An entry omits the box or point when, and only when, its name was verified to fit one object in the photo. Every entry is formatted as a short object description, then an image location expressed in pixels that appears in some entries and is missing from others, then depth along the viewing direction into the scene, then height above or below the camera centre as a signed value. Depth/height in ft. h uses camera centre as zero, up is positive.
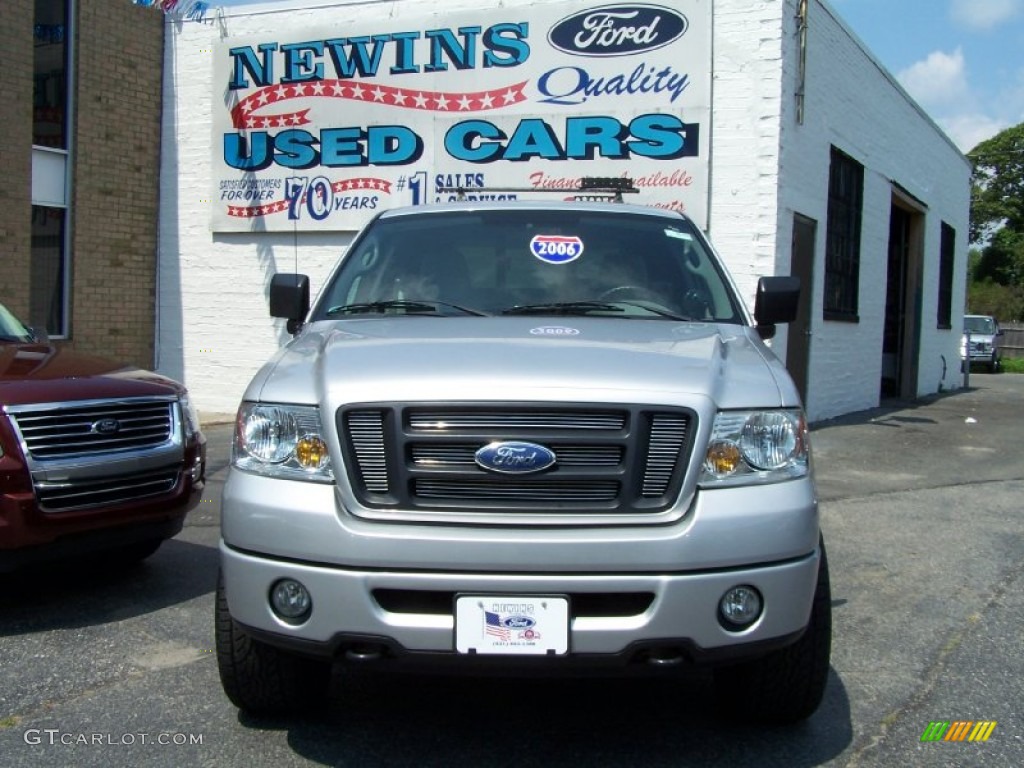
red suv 15.02 -2.39
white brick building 37.68 +7.23
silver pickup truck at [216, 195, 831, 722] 9.43 -1.89
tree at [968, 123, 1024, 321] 195.52 +22.56
